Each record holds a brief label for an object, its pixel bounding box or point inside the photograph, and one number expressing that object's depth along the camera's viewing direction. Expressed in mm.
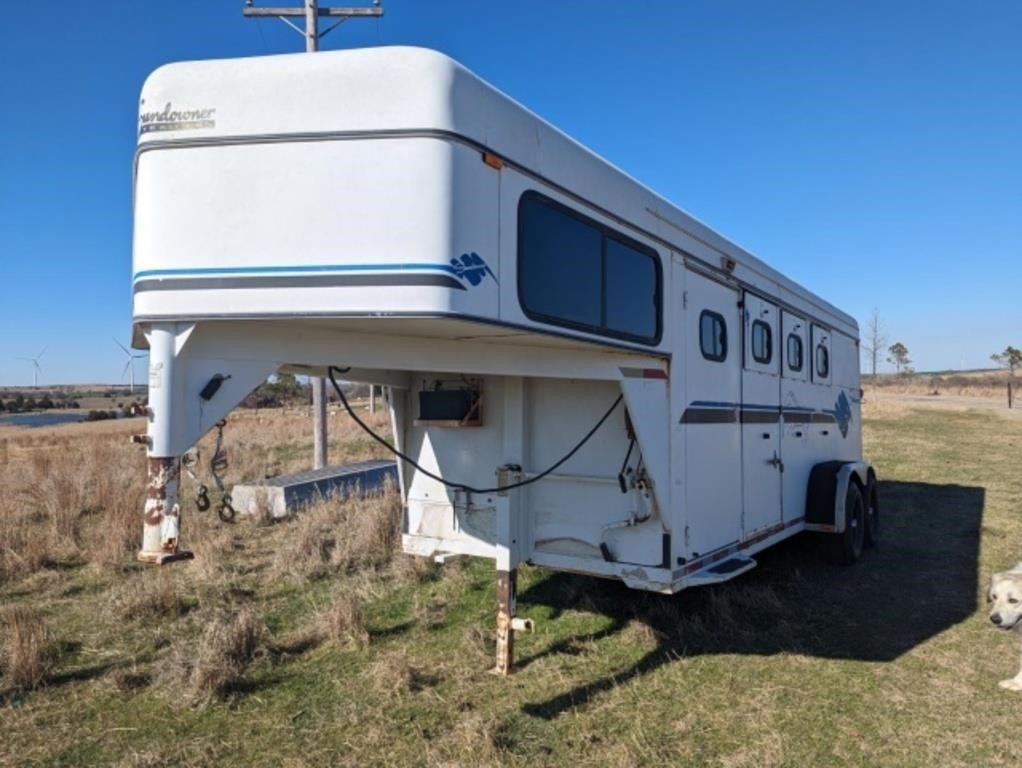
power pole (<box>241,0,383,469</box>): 10734
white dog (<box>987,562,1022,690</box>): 4355
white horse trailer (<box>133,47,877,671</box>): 2824
